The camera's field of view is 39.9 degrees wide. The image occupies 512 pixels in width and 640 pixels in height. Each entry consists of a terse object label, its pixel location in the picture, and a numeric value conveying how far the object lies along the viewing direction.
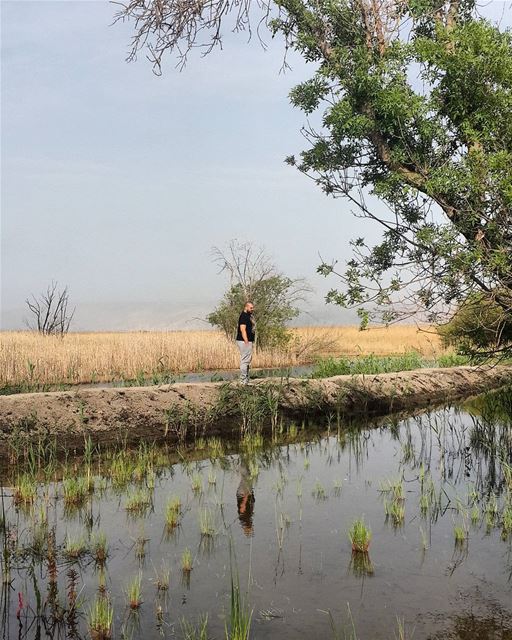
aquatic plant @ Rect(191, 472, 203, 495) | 8.13
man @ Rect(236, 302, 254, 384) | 14.84
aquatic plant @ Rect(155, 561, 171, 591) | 5.12
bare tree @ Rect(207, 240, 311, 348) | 26.55
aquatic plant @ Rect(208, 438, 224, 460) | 10.46
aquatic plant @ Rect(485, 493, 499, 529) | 6.65
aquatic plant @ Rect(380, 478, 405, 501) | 7.66
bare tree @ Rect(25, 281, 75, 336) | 32.06
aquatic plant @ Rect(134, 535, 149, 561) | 5.83
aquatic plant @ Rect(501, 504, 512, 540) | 6.37
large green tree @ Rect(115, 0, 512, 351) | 9.52
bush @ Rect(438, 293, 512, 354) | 10.15
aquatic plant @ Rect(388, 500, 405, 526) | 6.79
